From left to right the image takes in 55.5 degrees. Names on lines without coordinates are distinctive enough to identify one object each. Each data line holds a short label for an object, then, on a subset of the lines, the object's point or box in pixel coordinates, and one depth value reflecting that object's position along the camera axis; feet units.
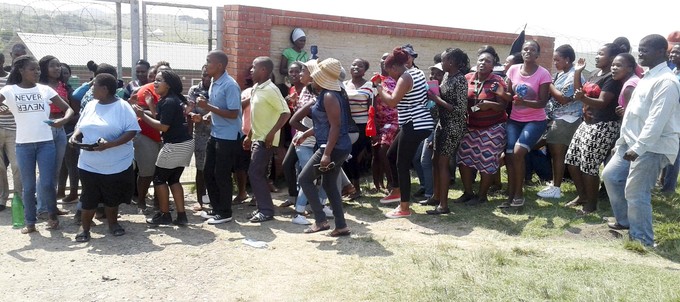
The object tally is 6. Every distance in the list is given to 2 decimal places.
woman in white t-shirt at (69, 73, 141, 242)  20.36
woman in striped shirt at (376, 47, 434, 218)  22.00
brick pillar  29.86
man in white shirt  18.30
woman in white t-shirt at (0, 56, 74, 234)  21.21
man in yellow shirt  22.94
